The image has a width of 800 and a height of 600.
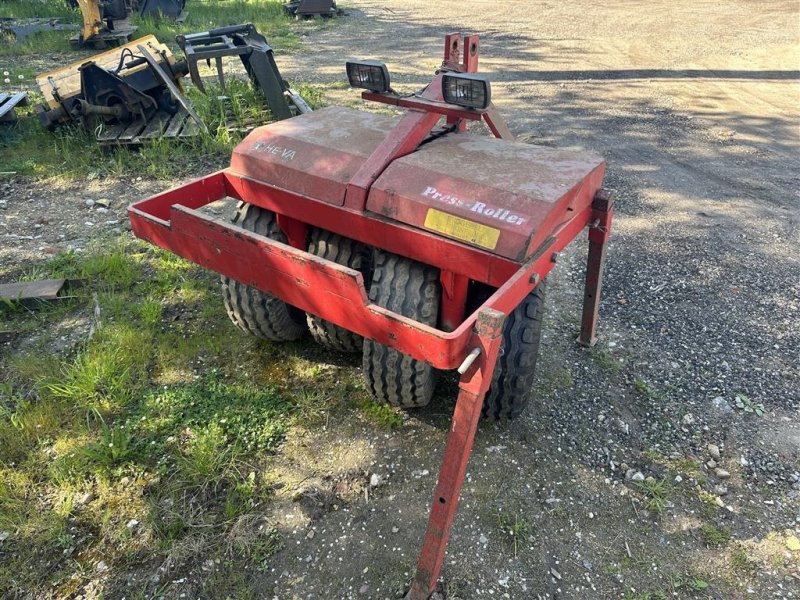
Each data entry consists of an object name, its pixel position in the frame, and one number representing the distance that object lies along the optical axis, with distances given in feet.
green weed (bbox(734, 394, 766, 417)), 10.42
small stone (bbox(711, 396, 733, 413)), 10.45
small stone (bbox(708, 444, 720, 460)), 9.56
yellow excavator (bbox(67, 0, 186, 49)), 32.78
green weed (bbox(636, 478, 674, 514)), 8.70
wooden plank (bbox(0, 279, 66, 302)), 12.59
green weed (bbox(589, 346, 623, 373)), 11.34
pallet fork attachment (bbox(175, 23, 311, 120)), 19.18
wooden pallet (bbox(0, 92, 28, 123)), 21.71
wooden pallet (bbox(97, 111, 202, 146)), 20.01
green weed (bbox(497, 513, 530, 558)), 8.20
